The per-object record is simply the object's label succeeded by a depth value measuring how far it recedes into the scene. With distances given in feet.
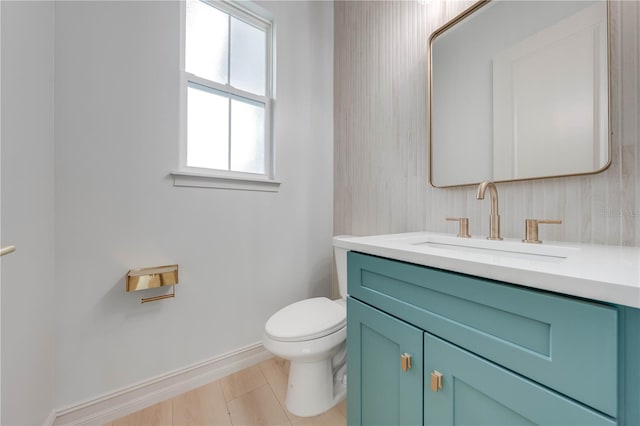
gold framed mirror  2.66
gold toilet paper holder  3.76
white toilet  3.56
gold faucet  3.05
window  4.63
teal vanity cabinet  1.36
